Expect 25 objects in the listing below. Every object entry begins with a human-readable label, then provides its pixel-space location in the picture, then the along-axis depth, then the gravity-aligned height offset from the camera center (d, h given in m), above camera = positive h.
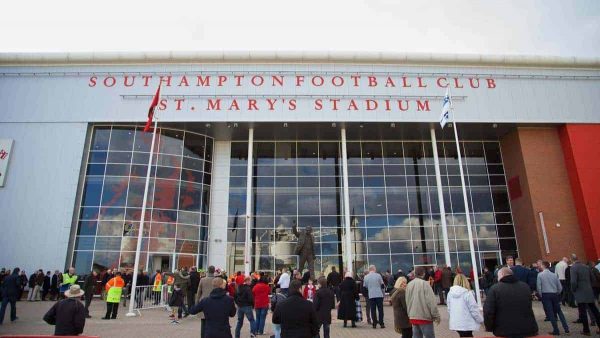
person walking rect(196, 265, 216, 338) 9.71 -0.42
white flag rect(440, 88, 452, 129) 17.84 +7.11
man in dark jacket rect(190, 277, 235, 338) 5.73 -0.62
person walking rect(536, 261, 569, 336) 9.79 -0.65
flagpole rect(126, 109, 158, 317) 14.78 -0.46
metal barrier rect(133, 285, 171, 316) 17.29 -1.22
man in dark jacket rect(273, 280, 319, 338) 5.27 -0.66
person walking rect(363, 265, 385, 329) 11.58 -0.67
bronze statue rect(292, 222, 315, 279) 18.89 +1.06
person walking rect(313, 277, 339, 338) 8.69 -0.79
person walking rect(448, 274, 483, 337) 6.60 -0.74
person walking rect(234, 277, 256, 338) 9.52 -0.73
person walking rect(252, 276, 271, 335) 10.14 -0.79
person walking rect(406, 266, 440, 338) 6.82 -0.70
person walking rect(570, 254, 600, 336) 9.37 -0.59
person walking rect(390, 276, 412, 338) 7.66 -0.88
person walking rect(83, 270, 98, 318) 14.38 -0.57
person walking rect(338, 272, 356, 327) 11.58 -0.94
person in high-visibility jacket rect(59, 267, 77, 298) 15.11 -0.32
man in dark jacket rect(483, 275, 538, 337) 5.20 -0.58
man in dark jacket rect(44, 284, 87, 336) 6.01 -0.68
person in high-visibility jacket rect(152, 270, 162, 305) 17.66 -0.78
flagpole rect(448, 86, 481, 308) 15.00 -0.42
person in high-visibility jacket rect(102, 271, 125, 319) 13.64 -0.82
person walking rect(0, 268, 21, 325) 12.38 -0.52
